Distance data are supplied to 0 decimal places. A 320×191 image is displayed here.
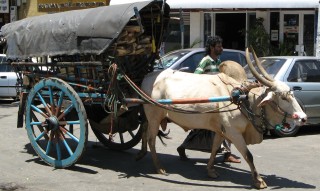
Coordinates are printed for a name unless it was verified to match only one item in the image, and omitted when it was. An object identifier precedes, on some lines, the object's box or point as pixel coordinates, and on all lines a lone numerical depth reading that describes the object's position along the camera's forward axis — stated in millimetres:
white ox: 6062
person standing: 7707
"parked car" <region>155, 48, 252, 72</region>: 11578
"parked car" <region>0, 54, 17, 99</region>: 16125
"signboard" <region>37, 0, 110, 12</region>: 23797
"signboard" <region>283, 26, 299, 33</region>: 19625
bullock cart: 6961
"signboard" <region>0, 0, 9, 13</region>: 25797
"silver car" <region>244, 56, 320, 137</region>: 10117
